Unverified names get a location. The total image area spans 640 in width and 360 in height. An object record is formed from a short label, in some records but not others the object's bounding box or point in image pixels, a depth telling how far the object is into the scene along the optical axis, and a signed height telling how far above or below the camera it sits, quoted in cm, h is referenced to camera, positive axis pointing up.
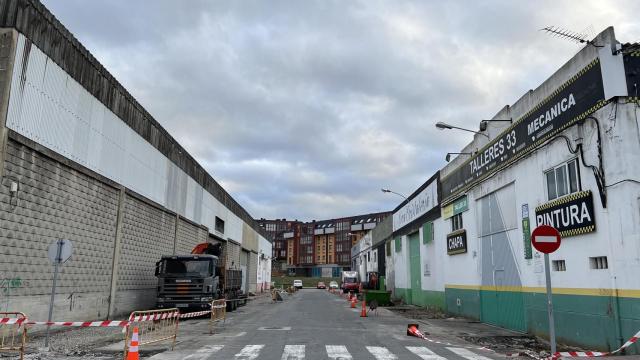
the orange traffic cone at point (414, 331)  1621 -168
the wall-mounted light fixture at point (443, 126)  2220 +654
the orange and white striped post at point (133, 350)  905 -131
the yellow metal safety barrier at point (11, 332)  1345 -159
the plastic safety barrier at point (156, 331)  1210 -169
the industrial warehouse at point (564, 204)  1204 +231
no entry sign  1013 +80
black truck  2303 -24
